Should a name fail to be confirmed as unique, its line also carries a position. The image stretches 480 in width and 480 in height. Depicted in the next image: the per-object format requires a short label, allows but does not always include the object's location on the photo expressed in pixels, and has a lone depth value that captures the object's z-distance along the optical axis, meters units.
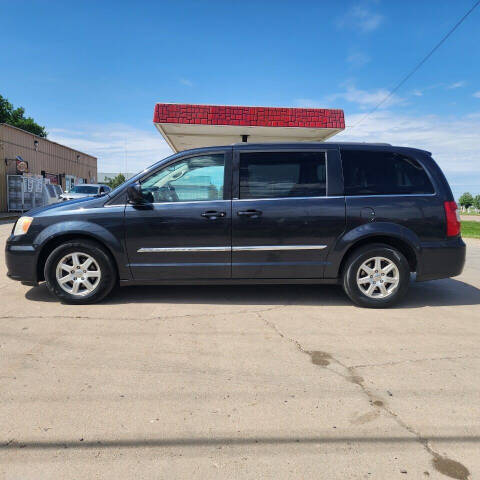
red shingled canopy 11.54
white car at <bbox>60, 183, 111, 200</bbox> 20.98
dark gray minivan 4.58
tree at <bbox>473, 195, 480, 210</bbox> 163.62
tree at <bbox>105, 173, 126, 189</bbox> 65.05
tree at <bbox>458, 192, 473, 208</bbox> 176.93
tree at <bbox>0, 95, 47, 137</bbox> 46.84
